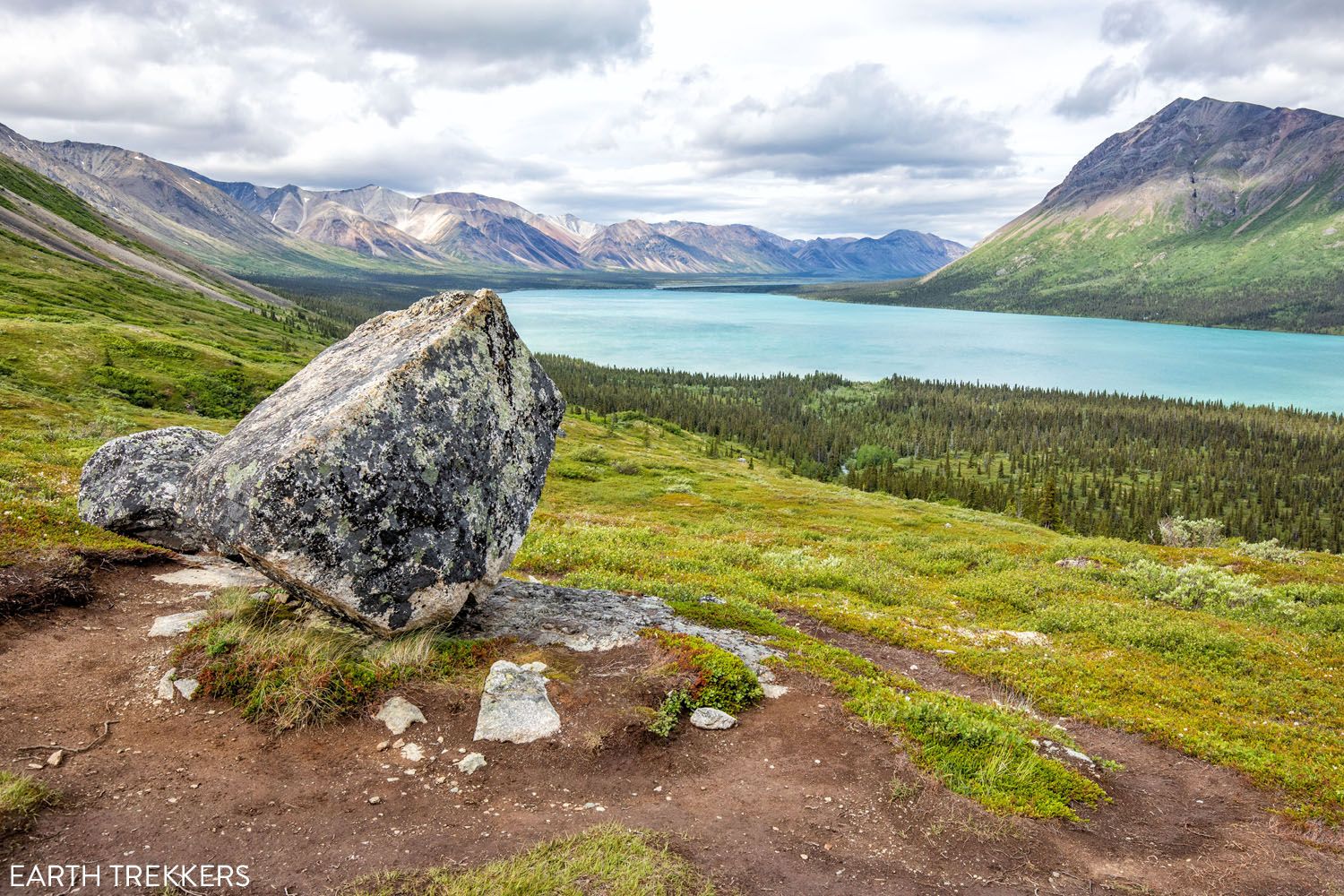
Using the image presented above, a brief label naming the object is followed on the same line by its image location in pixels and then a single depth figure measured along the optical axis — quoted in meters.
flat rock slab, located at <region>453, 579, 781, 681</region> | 14.03
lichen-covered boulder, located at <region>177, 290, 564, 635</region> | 11.30
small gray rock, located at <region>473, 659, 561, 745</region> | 10.84
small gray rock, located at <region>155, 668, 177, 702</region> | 11.02
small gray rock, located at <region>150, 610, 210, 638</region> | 12.82
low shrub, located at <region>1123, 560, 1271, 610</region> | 24.25
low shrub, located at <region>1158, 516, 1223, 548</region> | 58.16
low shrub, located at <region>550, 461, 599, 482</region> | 69.62
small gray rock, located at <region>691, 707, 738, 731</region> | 11.50
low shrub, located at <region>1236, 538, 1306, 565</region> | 32.53
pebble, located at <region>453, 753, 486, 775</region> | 10.01
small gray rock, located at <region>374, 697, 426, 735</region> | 10.80
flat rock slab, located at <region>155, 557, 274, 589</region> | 15.47
